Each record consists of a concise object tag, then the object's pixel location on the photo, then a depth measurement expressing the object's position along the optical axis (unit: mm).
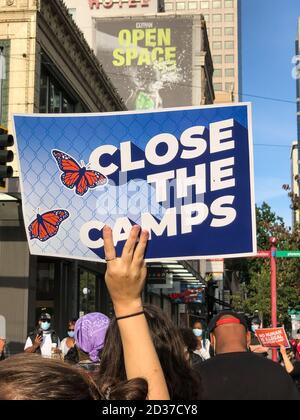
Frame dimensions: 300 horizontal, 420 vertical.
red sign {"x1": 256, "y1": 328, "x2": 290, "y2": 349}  9883
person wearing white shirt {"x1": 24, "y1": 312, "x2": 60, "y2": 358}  11146
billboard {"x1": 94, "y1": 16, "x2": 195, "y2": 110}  55594
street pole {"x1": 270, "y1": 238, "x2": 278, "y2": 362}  13992
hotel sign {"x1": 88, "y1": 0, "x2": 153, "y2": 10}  59031
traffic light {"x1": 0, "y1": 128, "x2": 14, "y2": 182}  9531
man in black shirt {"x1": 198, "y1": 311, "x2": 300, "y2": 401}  3052
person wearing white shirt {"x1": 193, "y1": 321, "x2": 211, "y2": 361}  11244
